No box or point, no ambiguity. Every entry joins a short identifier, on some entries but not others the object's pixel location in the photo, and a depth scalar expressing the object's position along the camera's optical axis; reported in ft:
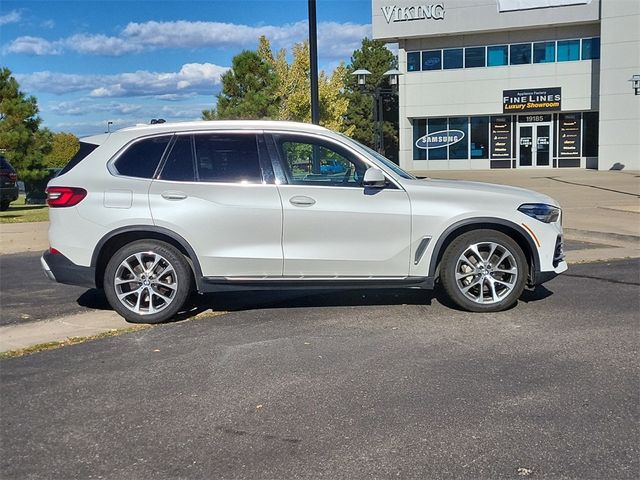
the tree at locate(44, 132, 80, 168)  74.52
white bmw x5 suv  20.10
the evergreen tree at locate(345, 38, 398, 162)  198.80
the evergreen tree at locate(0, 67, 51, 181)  70.44
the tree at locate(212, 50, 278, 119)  72.02
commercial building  114.21
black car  61.62
